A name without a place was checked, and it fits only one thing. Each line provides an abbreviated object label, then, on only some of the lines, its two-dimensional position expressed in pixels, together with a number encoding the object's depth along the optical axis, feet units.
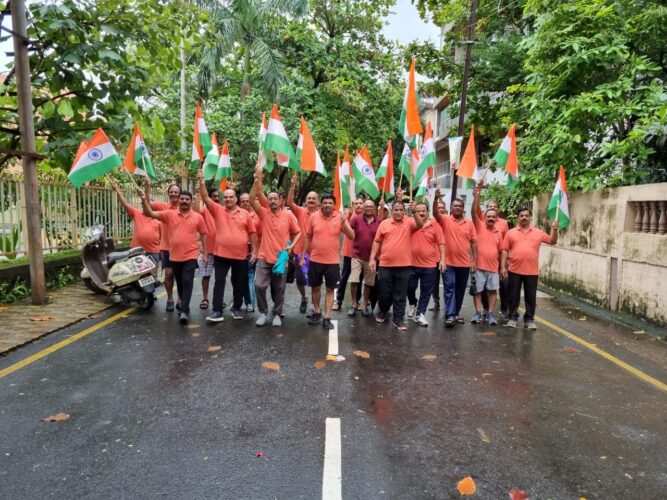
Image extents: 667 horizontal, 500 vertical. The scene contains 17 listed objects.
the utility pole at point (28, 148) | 23.75
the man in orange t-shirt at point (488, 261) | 25.16
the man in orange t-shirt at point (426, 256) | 24.50
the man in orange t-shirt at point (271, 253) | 22.99
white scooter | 25.02
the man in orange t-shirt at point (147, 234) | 27.48
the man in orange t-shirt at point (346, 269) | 26.55
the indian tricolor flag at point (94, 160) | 21.48
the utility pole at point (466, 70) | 48.42
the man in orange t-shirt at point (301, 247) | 25.19
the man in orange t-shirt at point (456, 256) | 24.84
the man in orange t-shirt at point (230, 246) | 23.39
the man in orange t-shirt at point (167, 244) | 25.73
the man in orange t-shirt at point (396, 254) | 23.52
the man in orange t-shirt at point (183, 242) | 23.44
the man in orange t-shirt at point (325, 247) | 23.17
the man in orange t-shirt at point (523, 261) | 24.27
